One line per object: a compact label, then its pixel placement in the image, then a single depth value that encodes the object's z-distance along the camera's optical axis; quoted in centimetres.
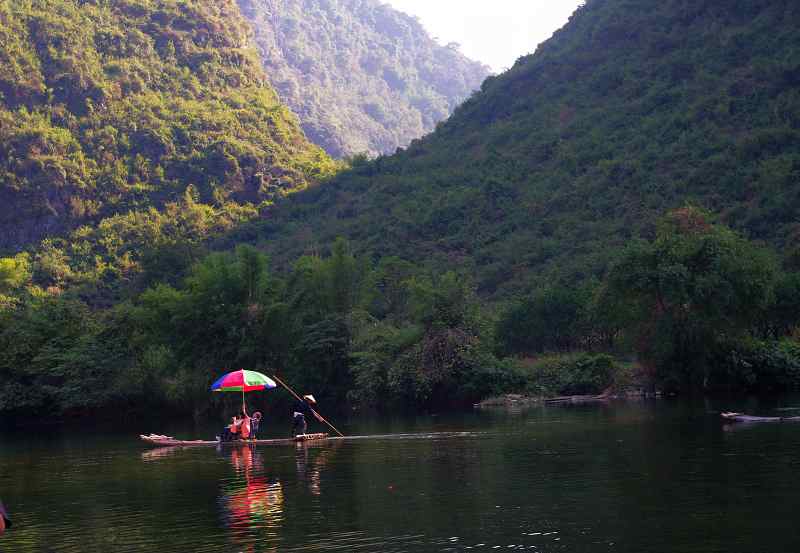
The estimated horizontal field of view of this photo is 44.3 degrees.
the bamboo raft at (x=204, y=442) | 3638
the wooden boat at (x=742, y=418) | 3122
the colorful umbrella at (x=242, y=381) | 3622
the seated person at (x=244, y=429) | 3709
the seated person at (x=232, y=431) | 3722
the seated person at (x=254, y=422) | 3865
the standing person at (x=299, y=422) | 3734
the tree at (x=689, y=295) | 4591
